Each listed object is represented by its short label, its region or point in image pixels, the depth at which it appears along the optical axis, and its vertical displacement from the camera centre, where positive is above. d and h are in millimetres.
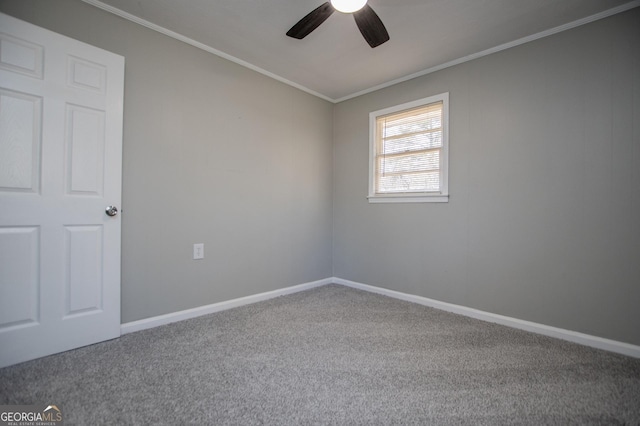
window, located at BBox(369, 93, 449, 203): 2889 +691
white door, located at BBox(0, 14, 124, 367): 1704 +144
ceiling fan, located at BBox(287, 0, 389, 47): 1752 +1250
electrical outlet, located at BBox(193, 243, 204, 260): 2571 -318
